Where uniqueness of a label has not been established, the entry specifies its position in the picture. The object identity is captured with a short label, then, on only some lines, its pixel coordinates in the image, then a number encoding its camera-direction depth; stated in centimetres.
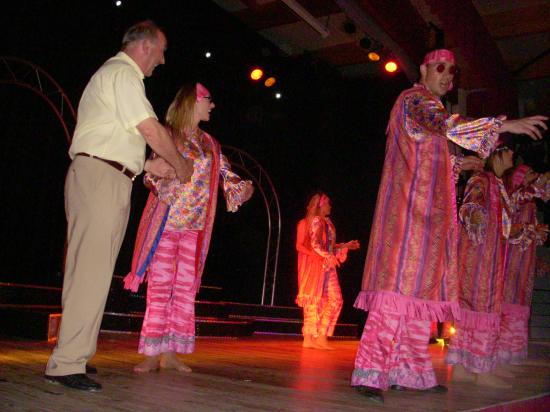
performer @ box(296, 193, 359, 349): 632
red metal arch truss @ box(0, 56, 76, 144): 643
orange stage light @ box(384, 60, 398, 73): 862
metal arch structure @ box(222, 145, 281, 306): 989
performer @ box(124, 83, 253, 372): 323
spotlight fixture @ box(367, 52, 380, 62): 844
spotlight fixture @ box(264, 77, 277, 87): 937
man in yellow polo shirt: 236
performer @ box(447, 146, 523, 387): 360
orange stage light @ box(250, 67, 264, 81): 918
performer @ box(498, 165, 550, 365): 492
